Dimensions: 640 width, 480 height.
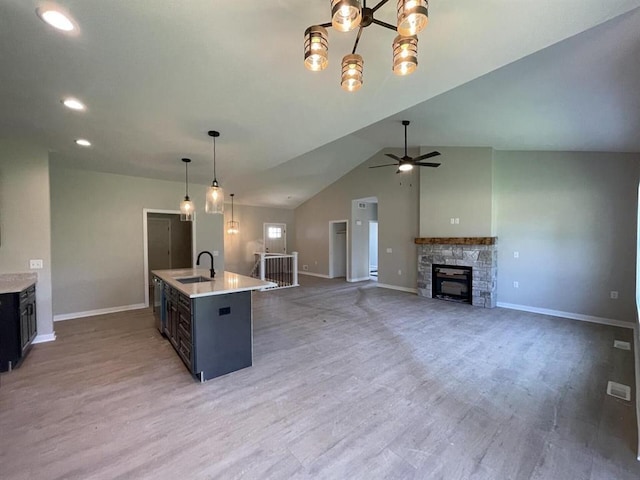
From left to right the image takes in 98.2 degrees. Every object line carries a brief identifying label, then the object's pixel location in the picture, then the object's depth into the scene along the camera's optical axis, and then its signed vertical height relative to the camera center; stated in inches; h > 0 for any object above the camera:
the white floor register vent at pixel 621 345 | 142.8 -58.9
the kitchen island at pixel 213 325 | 108.4 -37.9
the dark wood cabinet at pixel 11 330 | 115.1 -40.3
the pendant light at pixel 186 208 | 159.6 +15.1
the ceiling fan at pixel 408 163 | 193.4 +50.0
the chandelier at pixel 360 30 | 45.6 +36.8
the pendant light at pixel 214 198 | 131.3 +17.2
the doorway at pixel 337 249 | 377.4 -20.9
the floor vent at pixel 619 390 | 100.2 -59.0
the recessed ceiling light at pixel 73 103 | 98.7 +48.0
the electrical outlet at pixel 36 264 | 144.8 -15.3
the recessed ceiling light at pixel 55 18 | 58.6 +47.5
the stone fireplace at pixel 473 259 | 219.9 -21.9
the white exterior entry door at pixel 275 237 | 425.1 -4.9
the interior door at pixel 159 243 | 335.6 -10.6
